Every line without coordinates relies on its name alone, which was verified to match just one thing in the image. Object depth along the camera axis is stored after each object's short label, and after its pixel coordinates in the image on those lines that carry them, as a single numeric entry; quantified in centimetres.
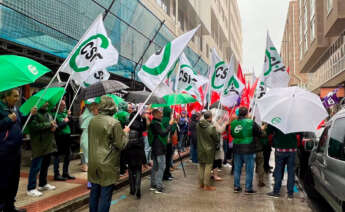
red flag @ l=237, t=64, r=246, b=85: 992
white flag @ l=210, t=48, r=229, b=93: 981
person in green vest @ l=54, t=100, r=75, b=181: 668
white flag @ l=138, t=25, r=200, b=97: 582
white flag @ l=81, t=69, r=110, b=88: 761
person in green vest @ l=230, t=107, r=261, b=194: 656
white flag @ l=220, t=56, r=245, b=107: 860
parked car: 392
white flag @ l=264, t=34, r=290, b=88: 790
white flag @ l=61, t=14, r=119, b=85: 610
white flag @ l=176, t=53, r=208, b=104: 960
